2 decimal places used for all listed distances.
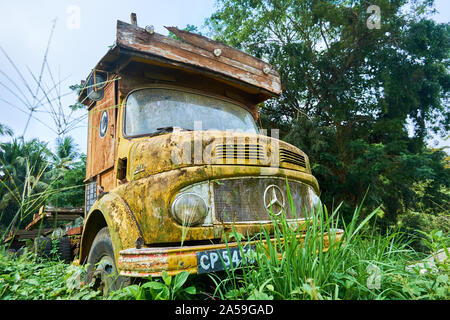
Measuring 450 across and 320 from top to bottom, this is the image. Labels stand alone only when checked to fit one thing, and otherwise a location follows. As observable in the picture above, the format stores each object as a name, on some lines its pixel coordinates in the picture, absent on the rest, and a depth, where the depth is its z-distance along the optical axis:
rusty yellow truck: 2.31
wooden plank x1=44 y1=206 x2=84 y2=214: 4.96
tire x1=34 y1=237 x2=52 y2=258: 4.66
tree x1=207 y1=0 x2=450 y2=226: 10.06
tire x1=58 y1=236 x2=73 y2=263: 4.89
